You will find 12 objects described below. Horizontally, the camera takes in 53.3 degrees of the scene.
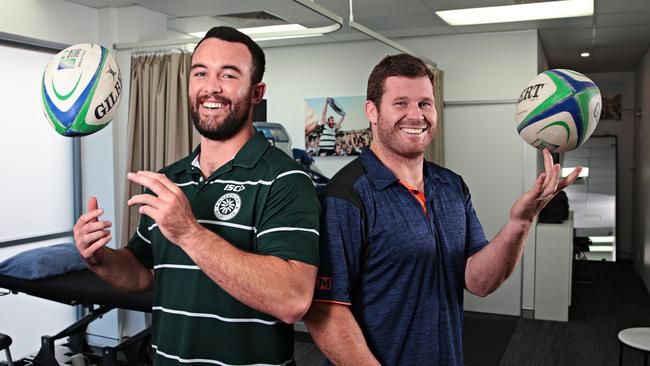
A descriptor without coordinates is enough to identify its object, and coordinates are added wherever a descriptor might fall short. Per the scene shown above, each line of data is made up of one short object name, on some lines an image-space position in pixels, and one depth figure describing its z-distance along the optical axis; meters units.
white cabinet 5.94
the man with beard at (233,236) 1.28
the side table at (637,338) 3.40
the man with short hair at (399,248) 1.54
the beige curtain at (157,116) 4.35
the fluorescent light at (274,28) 5.98
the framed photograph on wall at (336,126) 6.40
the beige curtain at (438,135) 5.45
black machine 3.47
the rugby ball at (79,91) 1.90
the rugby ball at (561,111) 1.73
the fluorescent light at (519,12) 5.03
